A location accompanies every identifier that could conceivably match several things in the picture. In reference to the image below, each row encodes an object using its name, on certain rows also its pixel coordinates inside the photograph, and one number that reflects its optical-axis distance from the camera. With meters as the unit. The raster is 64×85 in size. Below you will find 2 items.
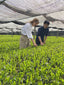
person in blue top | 4.21
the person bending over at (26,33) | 3.41
